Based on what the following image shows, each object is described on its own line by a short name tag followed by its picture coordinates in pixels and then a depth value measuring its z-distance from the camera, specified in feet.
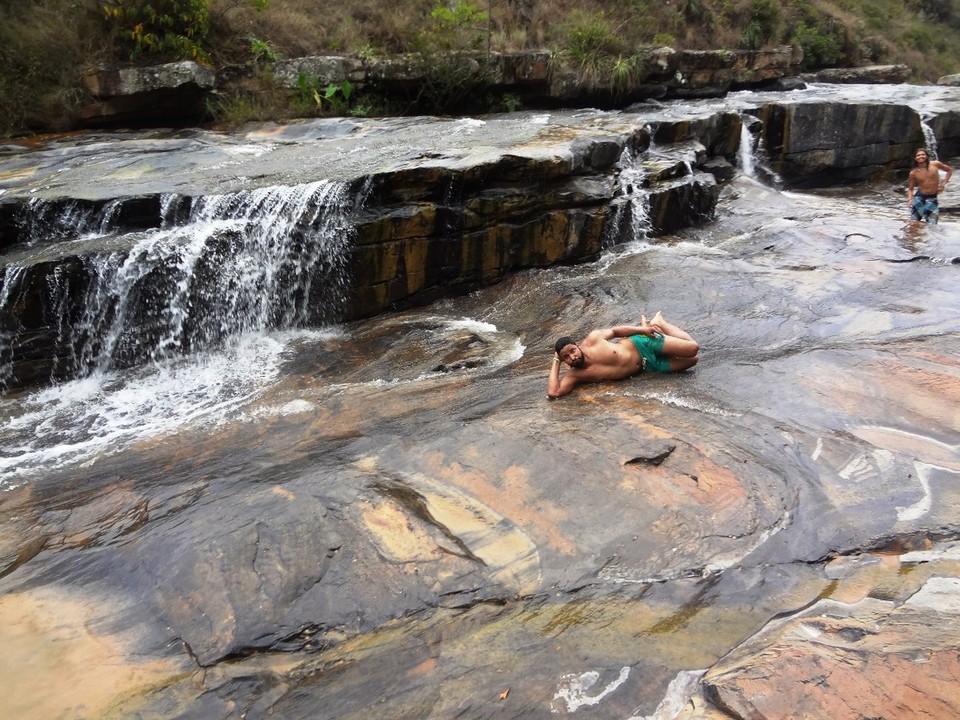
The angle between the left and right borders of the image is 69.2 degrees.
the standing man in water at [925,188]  27.99
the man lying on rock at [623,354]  15.98
